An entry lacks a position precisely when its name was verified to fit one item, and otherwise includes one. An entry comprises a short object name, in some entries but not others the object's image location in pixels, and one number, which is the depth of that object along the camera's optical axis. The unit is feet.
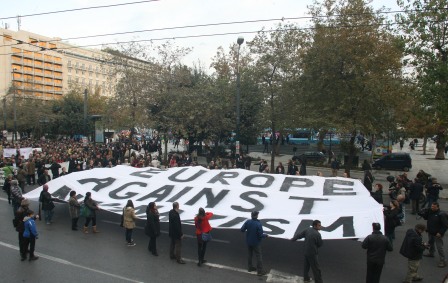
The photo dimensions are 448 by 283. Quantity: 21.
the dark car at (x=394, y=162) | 92.99
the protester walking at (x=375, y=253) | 24.54
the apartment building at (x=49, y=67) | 341.21
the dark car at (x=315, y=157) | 105.23
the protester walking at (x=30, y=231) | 29.99
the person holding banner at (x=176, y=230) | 30.37
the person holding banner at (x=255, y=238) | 28.12
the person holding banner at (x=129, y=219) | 33.83
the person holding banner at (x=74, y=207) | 38.27
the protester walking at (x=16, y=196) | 40.91
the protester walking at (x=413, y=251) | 26.53
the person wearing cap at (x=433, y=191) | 44.99
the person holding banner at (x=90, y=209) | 37.52
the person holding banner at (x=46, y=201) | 40.09
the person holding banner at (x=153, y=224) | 31.58
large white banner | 31.68
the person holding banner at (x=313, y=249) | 25.70
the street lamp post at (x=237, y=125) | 69.05
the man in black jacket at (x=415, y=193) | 47.24
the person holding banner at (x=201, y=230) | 29.78
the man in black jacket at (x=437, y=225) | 30.12
